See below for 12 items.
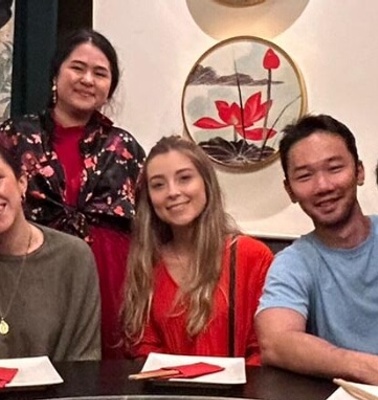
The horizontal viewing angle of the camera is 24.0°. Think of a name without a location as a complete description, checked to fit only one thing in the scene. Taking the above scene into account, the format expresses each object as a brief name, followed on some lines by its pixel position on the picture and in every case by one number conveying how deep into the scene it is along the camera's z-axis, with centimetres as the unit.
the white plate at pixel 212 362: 157
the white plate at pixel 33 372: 157
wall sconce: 283
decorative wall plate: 283
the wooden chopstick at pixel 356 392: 144
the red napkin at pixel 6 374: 156
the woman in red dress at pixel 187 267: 220
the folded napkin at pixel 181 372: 158
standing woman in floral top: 246
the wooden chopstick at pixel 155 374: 158
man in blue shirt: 182
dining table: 151
